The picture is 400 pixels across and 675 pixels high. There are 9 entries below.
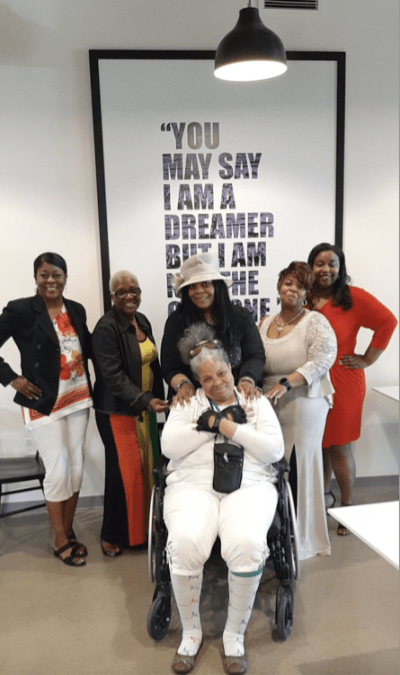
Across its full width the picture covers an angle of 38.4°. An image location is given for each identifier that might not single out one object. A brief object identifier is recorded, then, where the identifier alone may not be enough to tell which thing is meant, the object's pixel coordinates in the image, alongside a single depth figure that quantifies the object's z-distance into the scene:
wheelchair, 2.38
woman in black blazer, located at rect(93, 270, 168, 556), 2.91
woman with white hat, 2.73
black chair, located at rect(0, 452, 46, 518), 3.19
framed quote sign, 3.43
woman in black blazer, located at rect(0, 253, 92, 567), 2.90
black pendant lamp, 2.55
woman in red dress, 3.19
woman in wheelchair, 2.26
